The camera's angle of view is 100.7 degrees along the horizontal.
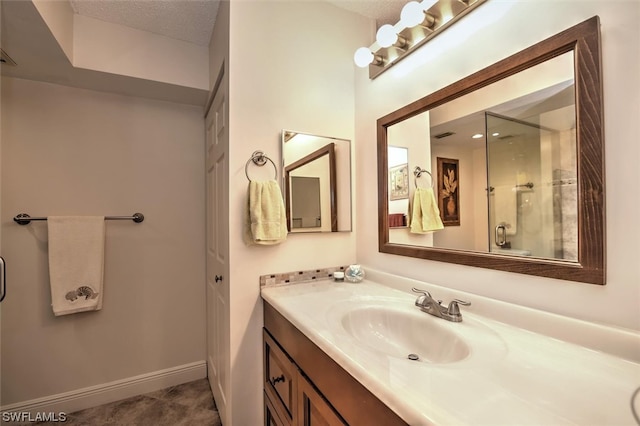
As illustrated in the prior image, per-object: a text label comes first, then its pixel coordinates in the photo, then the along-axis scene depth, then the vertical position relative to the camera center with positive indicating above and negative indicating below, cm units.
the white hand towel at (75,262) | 160 -27
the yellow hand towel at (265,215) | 121 +0
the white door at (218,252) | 132 -21
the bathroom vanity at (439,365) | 47 -35
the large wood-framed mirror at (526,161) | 69 +16
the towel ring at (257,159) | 128 +27
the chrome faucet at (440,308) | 87 -33
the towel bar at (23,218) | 156 +1
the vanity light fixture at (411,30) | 100 +77
